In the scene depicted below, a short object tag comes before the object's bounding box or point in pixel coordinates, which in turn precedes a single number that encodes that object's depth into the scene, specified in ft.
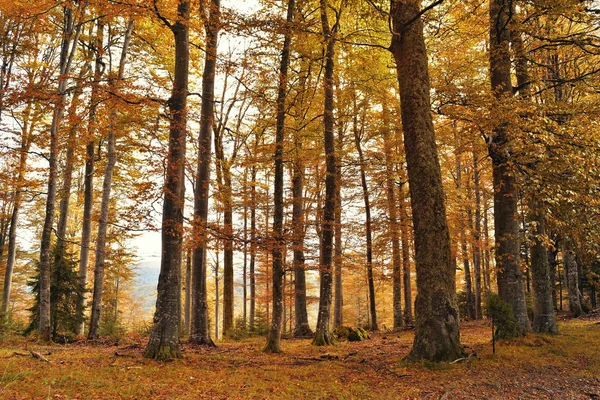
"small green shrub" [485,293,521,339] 26.89
